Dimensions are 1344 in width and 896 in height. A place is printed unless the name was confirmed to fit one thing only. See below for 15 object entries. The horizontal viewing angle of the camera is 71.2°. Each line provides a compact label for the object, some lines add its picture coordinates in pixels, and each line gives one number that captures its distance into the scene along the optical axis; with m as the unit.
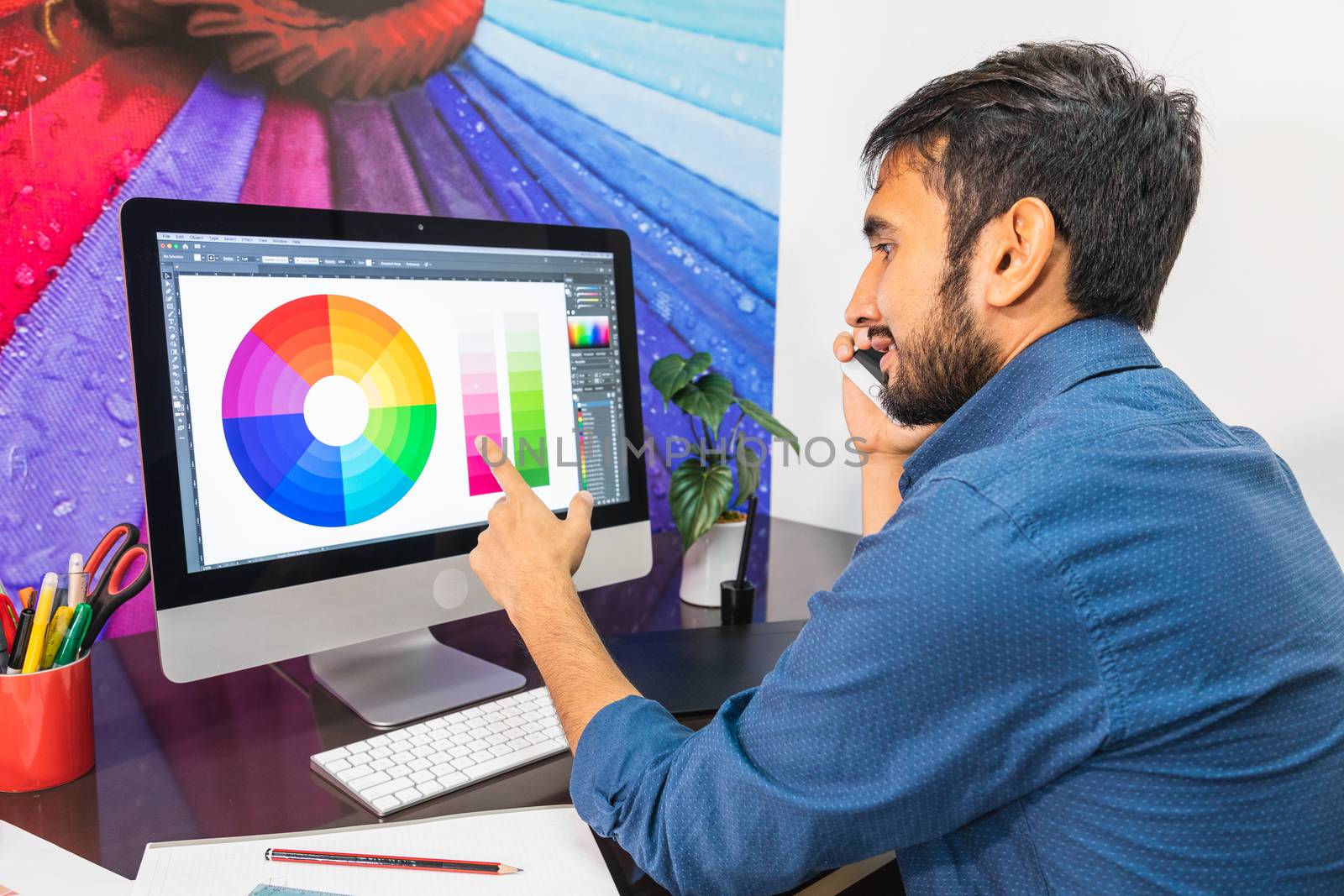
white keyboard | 0.78
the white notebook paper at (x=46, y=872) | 0.65
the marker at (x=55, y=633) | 0.78
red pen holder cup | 0.76
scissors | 0.85
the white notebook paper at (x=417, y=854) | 0.65
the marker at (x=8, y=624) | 0.78
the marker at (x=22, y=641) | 0.77
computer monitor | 0.82
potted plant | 1.32
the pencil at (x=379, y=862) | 0.67
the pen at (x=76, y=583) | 0.82
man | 0.57
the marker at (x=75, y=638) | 0.78
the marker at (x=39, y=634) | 0.77
